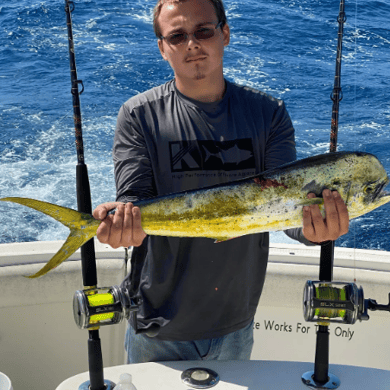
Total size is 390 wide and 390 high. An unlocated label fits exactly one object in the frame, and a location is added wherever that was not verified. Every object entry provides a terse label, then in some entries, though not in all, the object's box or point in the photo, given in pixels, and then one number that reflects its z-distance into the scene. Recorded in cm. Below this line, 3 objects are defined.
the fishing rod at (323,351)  172
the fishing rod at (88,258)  170
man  170
